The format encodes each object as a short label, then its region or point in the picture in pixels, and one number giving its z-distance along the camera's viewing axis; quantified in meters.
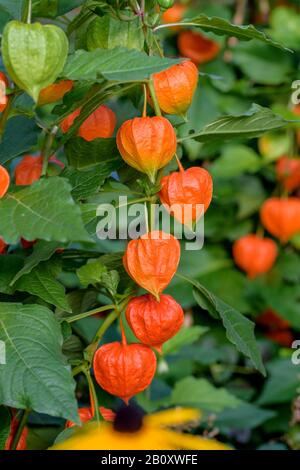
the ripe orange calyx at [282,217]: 2.39
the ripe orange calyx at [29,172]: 1.33
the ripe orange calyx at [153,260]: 1.21
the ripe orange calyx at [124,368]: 1.23
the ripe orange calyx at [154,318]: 1.23
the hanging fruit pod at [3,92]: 1.20
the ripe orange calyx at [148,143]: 1.21
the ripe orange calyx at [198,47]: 2.55
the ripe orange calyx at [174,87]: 1.24
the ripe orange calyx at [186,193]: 1.23
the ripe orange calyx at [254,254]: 2.41
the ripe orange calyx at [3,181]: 1.17
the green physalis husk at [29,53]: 1.14
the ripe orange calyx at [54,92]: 1.25
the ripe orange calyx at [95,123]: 1.30
